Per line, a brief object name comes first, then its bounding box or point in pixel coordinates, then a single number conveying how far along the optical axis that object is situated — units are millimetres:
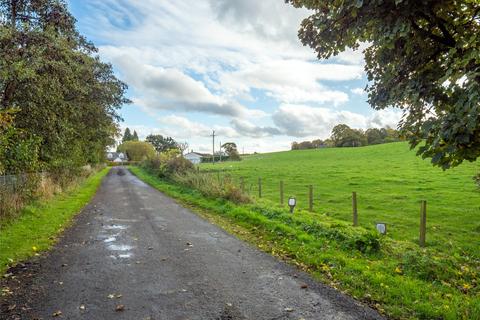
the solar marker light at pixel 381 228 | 8273
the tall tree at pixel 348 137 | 99562
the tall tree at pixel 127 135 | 158750
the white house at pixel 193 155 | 138550
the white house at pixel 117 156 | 134925
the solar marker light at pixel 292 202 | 12031
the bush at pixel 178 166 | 28447
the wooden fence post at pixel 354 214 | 11383
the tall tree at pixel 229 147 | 122031
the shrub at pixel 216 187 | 15278
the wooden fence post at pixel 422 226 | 9141
